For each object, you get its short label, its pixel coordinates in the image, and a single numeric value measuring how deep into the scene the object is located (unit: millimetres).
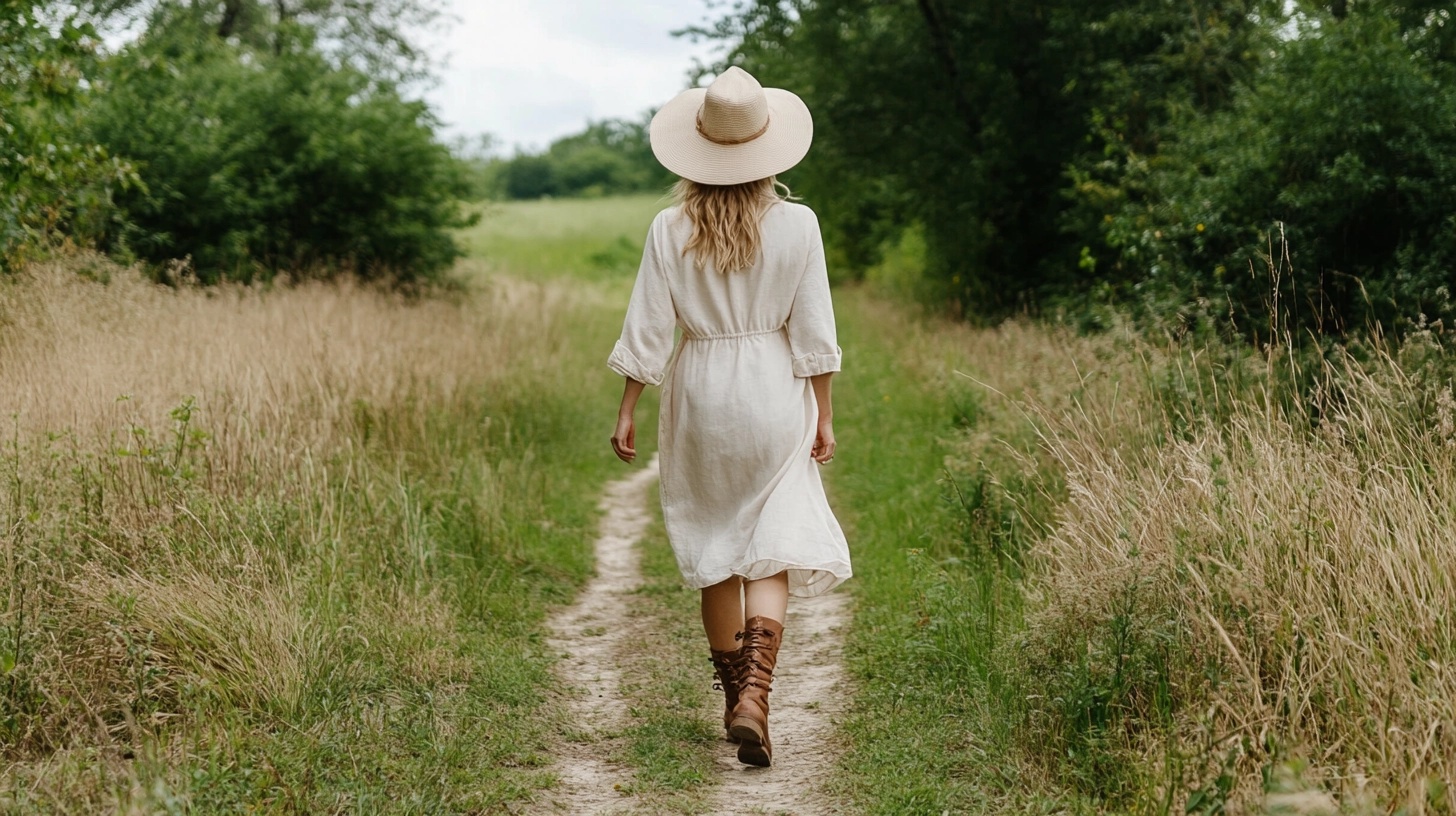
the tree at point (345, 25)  23500
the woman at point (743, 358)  4117
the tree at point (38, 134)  8359
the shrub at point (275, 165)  13320
